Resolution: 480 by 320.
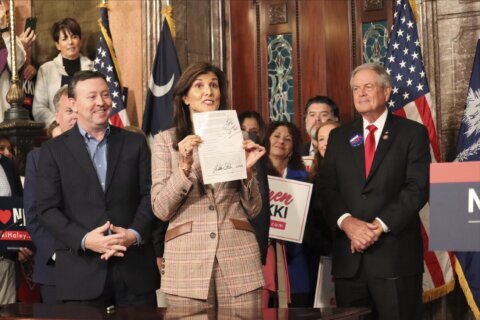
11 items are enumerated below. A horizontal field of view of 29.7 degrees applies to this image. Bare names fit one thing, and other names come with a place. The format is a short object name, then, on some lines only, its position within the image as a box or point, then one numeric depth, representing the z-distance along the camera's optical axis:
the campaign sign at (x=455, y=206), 2.93
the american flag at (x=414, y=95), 5.95
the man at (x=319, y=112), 6.03
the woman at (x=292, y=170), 5.29
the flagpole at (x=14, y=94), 6.83
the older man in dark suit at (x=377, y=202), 4.61
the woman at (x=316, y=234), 5.35
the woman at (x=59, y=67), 7.29
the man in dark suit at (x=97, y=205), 4.02
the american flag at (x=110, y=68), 6.81
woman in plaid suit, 3.66
